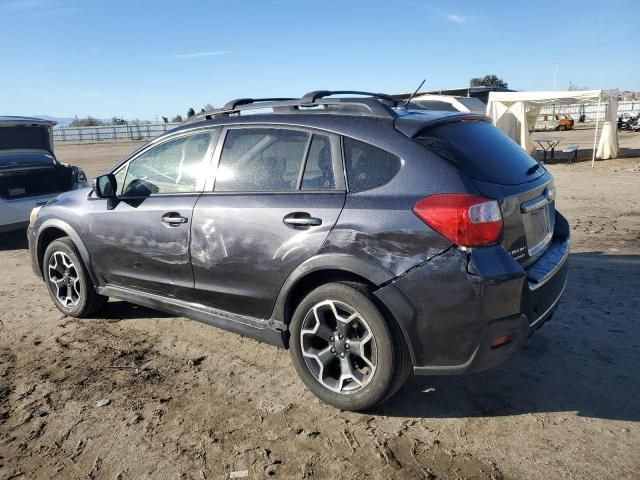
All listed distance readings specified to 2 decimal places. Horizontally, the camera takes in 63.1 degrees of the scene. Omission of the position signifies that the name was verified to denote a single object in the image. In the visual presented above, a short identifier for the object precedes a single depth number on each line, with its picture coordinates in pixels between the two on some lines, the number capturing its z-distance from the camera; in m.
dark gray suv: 2.72
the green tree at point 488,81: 68.00
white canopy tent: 17.80
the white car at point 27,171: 7.58
